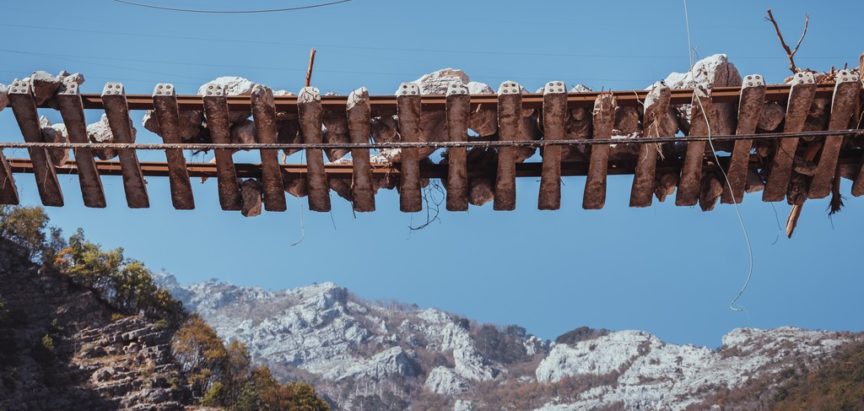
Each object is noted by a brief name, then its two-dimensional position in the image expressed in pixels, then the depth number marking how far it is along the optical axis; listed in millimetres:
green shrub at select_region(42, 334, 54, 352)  70125
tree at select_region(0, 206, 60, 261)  82250
